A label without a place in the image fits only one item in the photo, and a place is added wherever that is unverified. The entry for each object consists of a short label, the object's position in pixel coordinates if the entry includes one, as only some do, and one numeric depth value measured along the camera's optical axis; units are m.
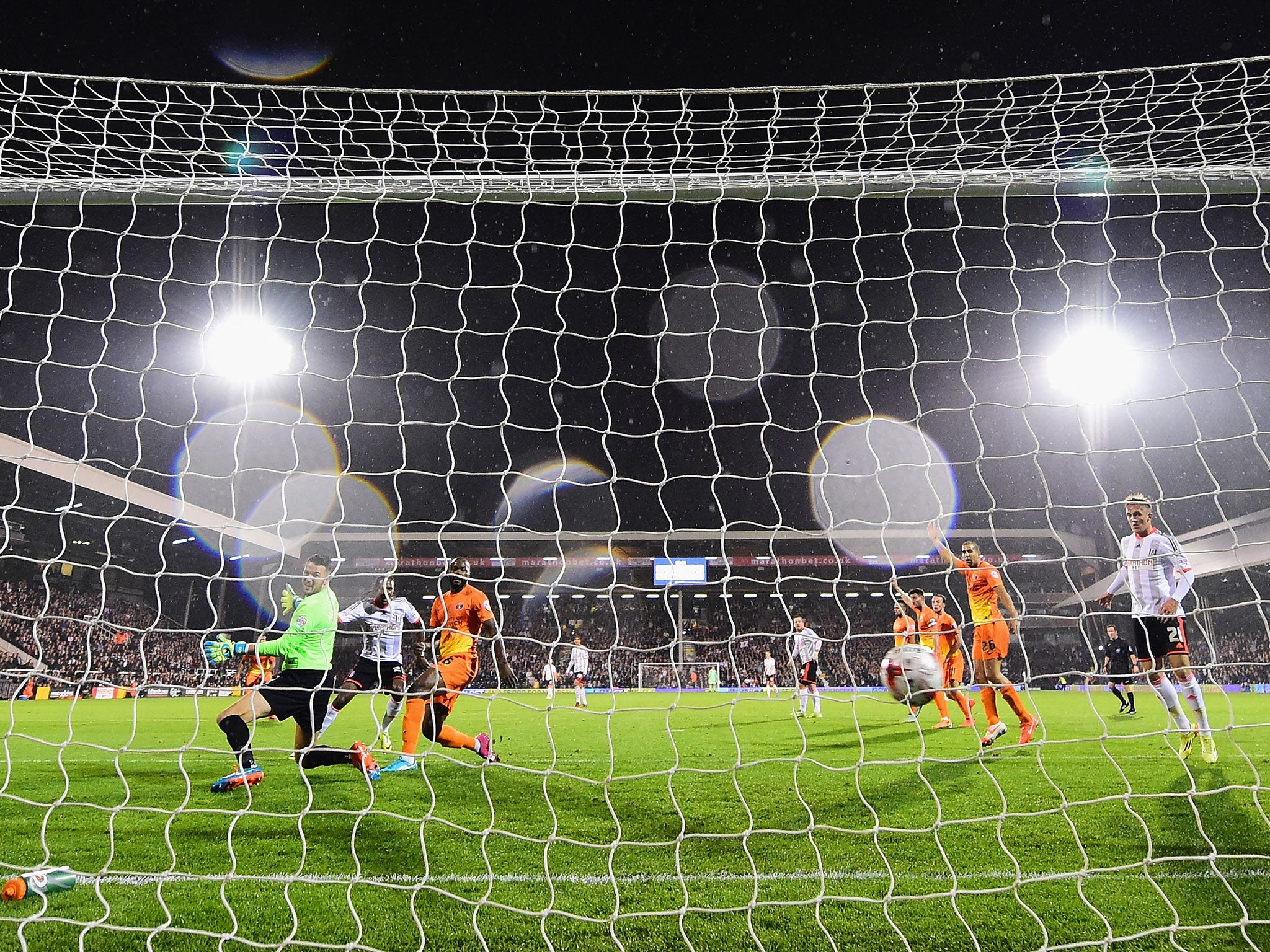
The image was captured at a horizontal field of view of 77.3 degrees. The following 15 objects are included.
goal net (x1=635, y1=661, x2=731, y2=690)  27.28
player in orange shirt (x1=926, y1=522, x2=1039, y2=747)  6.15
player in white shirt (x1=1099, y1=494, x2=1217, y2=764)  5.13
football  5.71
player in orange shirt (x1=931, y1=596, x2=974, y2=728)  7.23
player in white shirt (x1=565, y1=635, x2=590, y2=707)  14.05
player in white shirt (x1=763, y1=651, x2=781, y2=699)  15.46
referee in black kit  11.27
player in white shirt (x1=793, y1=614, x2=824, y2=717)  10.17
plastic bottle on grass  2.98
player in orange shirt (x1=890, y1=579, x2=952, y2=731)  7.89
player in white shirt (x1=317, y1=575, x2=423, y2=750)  6.45
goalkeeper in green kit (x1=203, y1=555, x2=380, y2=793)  4.99
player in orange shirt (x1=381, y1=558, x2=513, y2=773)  5.43
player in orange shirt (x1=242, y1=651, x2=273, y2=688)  7.50
